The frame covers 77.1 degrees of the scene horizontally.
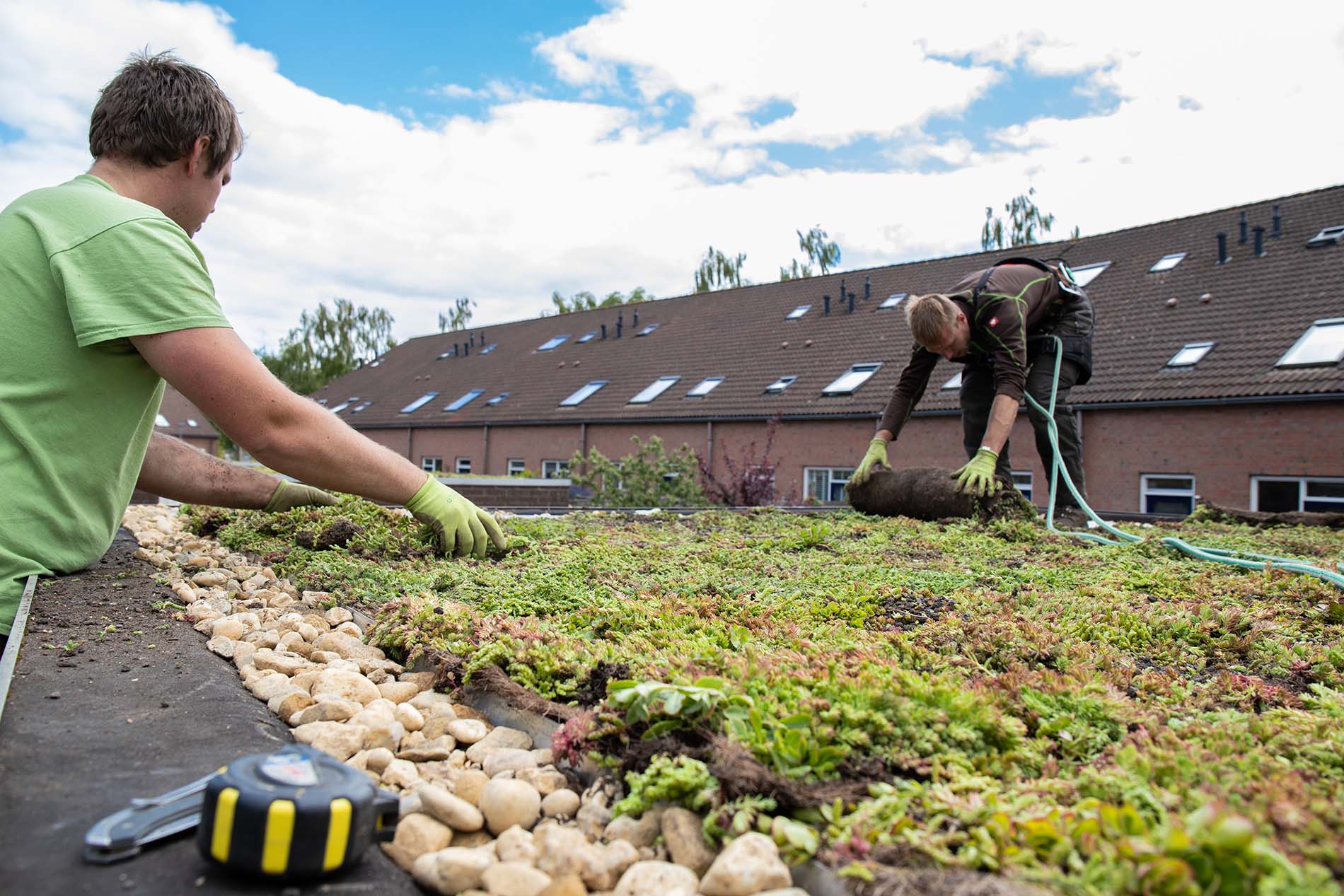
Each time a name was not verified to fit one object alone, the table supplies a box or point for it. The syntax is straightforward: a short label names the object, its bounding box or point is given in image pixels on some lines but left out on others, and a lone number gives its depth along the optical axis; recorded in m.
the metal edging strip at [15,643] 1.56
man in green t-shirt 1.94
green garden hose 3.06
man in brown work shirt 4.90
